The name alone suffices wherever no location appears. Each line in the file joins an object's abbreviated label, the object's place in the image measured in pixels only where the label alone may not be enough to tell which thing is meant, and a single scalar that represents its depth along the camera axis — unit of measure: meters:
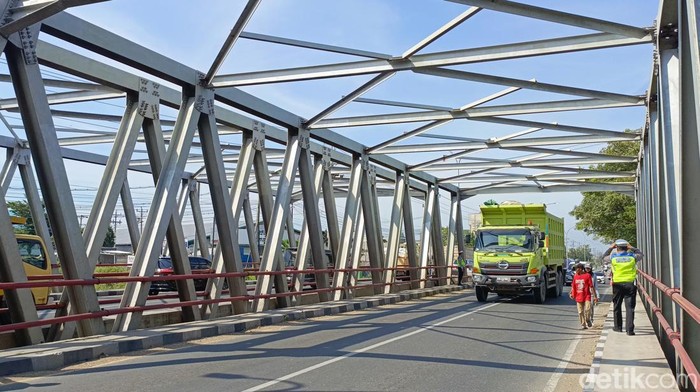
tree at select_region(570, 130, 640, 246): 38.88
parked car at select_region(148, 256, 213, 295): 23.44
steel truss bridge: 8.20
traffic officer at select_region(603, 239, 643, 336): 10.77
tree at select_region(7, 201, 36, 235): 54.97
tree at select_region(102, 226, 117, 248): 76.11
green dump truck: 20.03
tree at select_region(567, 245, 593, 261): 131.05
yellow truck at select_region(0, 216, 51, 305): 13.57
